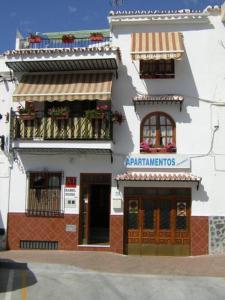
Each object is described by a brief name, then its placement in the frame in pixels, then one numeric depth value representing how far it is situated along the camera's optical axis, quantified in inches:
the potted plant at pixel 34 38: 588.3
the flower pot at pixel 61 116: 546.2
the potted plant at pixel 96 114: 541.4
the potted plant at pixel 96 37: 572.2
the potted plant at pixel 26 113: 556.7
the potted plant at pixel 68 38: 577.8
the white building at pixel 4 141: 571.6
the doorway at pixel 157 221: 551.0
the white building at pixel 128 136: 546.2
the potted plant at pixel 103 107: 544.0
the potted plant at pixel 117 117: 552.3
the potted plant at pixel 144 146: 560.2
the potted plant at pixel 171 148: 556.7
